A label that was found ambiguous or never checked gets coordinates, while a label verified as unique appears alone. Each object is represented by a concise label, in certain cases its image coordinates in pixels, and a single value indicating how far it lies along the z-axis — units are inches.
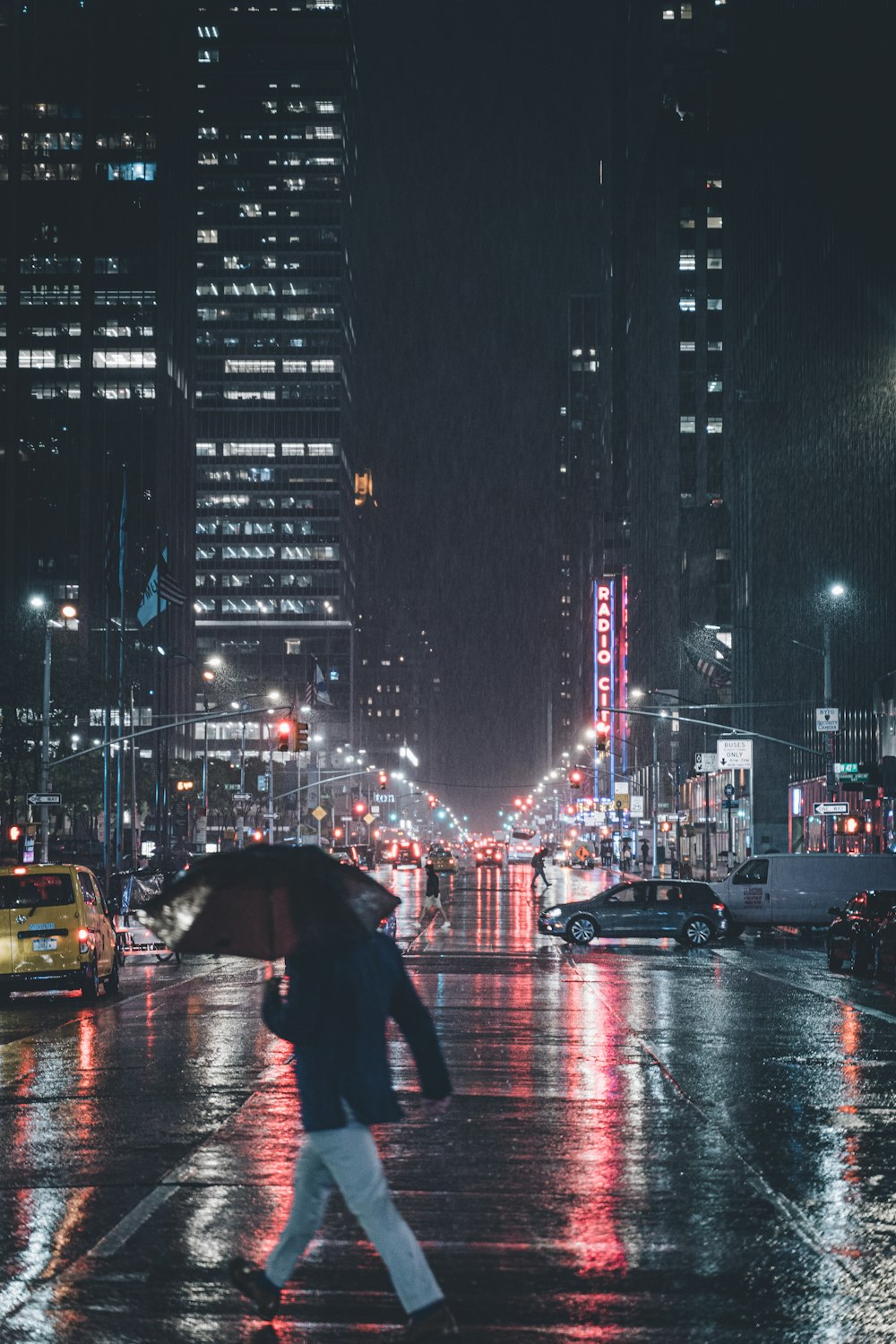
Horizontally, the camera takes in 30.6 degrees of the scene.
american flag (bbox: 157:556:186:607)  2491.4
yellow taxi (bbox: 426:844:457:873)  3666.3
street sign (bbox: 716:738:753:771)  2642.7
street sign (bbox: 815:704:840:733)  2020.2
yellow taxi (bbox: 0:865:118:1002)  922.1
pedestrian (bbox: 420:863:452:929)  2041.1
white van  1720.0
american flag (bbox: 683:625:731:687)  4143.7
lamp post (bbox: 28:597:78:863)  1937.7
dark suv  1555.1
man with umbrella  251.8
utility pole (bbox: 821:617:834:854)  2075.5
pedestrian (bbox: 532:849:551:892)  2576.3
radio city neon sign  6599.4
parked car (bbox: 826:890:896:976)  1162.6
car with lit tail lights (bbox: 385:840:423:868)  4906.5
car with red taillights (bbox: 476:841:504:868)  4840.1
